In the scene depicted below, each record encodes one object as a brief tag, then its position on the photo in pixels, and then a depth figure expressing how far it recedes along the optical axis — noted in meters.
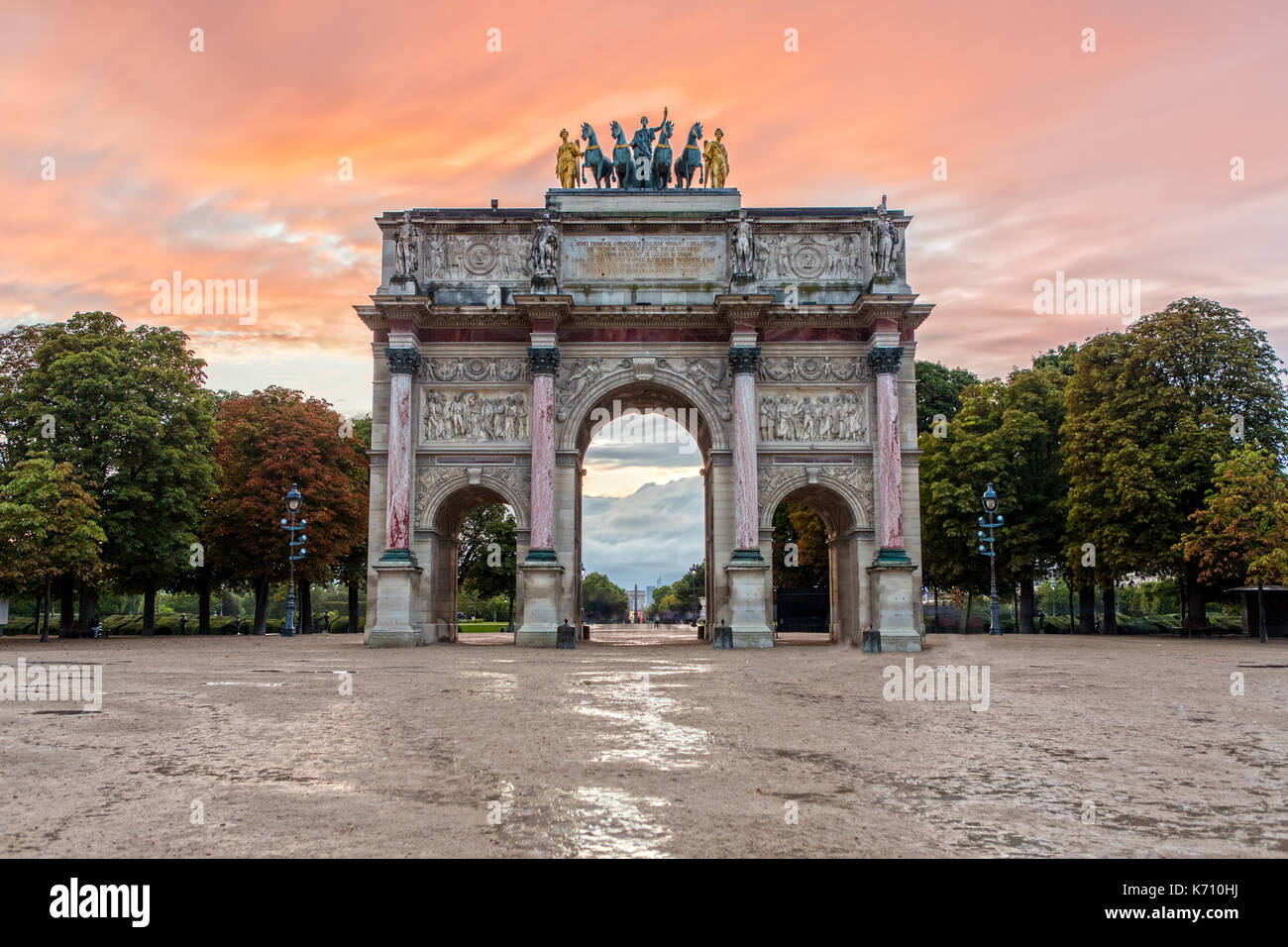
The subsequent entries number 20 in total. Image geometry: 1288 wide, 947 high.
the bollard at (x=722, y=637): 31.18
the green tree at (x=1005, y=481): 45.66
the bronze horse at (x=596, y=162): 36.44
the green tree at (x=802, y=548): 52.59
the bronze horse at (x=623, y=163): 36.44
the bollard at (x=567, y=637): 31.08
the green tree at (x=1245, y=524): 31.14
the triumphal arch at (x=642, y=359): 33.16
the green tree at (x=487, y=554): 61.16
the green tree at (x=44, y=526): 33.75
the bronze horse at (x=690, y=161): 36.50
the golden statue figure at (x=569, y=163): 36.34
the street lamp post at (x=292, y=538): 39.34
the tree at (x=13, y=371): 39.00
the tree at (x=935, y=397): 55.62
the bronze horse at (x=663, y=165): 36.72
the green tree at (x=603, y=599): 132.62
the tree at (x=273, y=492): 44.62
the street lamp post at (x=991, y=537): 38.59
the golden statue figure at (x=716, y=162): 36.09
